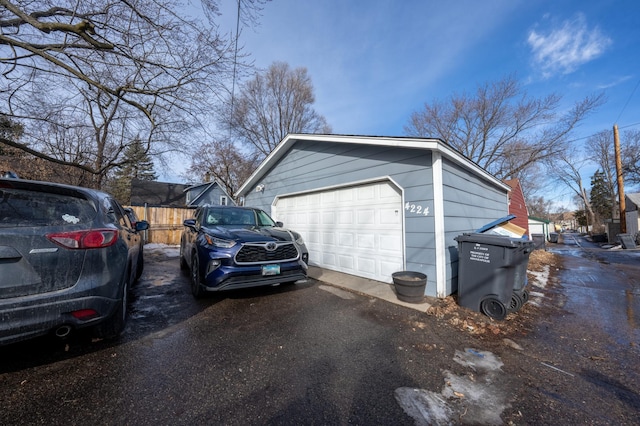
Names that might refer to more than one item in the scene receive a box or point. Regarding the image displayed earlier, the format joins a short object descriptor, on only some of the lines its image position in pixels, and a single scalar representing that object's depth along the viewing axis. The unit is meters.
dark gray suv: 1.71
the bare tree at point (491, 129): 17.20
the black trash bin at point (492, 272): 3.58
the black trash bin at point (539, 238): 12.82
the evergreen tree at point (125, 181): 26.47
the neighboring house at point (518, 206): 12.40
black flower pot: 4.04
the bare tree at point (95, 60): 5.05
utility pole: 15.61
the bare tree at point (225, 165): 19.64
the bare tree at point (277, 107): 20.19
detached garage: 4.48
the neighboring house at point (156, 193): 20.50
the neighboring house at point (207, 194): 22.22
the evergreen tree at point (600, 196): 32.44
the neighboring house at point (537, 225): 22.72
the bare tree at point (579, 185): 28.63
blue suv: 3.53
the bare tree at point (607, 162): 24.71
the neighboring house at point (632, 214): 19.14
